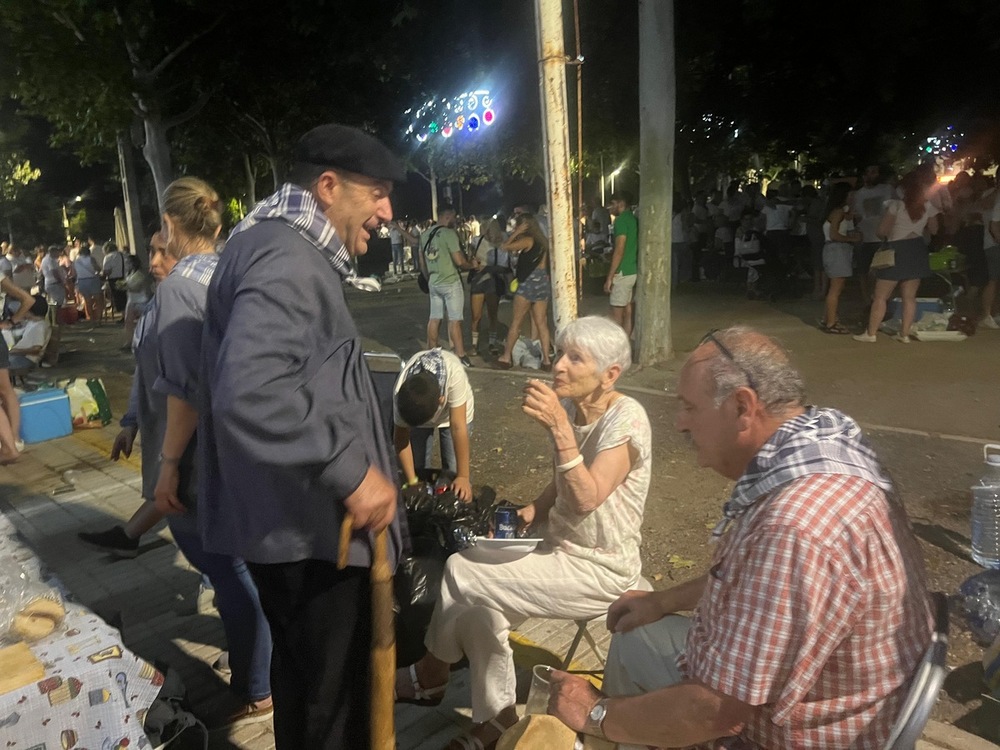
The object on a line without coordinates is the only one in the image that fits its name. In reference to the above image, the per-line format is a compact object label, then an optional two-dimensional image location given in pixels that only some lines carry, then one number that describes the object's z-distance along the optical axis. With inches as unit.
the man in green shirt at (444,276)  357.1
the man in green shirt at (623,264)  342.6
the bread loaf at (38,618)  78.1
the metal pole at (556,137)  167.9
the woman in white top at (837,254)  365.7
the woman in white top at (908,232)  322.7
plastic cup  78.4
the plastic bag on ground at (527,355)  347.3
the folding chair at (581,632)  109.2
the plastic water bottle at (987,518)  154.9
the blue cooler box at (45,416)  275.9
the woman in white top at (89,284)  624.1
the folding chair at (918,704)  57.6
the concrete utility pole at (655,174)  308.5
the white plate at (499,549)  100.9
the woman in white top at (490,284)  384.8
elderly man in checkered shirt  58.0
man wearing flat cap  73.5
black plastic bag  111.7
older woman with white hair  101.5
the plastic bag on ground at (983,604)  125.6
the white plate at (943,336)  339.9
